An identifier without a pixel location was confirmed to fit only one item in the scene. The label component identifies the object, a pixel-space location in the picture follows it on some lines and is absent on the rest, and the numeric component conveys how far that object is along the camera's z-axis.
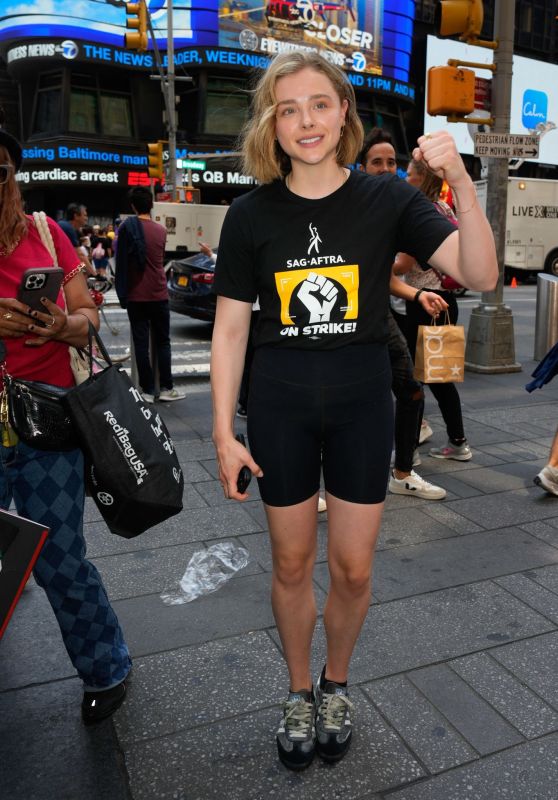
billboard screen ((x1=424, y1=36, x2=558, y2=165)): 39.44
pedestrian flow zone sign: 7.69
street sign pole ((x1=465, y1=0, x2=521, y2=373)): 8.38
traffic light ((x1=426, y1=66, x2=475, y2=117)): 7.42
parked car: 11.22
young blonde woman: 2.02
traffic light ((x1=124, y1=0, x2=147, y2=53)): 14.98
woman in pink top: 2.22
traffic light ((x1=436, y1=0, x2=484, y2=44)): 7.68
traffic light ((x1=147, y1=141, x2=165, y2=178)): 20.83
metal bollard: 8.44
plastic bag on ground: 3.31
